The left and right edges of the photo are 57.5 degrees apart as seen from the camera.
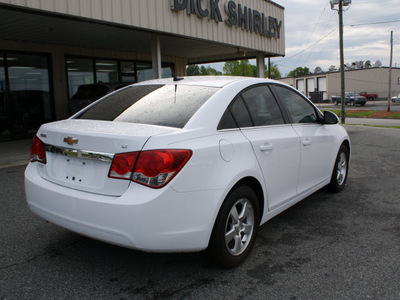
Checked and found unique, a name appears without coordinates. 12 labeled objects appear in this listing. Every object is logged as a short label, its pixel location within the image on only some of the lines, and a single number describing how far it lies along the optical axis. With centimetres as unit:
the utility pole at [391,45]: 3800
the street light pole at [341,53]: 2022
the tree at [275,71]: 8364
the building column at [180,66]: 1764
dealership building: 857
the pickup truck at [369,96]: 5619
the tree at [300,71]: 13627
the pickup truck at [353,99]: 4557
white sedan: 237
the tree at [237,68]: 7518
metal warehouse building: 6244
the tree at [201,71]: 9079
